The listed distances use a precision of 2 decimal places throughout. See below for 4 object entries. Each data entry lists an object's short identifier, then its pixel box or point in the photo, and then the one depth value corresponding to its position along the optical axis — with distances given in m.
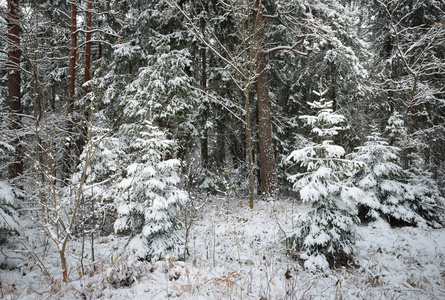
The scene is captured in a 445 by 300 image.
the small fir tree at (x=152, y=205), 4.57
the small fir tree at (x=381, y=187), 6.86
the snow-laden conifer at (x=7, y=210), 4.13
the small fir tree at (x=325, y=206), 4.46
